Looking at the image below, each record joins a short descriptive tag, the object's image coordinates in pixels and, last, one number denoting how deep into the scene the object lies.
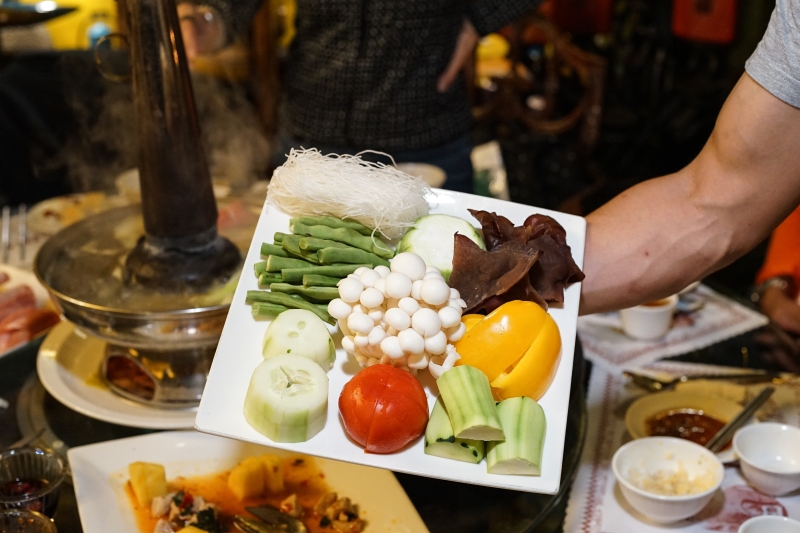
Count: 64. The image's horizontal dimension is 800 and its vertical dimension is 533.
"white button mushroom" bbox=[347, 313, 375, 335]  1.34
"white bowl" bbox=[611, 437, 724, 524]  1.67
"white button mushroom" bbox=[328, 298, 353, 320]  1.38
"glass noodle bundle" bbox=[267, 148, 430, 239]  1.56
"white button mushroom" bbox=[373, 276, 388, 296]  1.36
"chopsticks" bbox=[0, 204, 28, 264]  3.20
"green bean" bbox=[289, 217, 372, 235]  1.59
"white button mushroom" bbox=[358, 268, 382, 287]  1.38
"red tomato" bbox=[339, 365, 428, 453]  1.28
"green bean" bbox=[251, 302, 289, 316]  1.48
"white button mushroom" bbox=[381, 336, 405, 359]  1.33
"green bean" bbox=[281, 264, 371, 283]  1.52
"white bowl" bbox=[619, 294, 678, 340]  2.46
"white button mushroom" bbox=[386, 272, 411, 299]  1.35
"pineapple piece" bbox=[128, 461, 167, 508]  1.68
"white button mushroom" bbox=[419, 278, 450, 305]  1.34
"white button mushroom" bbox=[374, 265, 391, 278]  1.43
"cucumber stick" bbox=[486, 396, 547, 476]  1.28
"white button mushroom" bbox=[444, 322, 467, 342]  1.40
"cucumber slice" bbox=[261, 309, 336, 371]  1.40
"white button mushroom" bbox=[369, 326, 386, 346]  1.34
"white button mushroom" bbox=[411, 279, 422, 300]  1.36
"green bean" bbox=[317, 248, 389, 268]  1.53
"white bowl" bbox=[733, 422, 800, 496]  1.81
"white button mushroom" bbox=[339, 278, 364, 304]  1.36
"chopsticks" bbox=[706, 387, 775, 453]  1.91
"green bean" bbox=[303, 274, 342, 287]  1.51
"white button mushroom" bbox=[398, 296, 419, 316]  1.34
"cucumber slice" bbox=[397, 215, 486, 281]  1.55
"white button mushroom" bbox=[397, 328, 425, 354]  1.32
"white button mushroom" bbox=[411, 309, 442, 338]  1.32
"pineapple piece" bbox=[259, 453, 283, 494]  1.75
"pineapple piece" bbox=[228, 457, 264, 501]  1.72
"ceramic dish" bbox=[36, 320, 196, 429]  1.92
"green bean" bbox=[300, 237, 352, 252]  1.53
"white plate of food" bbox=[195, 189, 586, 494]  1.29
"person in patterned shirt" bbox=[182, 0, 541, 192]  3.20
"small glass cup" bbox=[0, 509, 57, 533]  1.51
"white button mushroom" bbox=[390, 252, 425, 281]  1.38
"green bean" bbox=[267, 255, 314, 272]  1.52
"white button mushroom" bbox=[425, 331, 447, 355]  1.34
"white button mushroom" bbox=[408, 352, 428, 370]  1.37
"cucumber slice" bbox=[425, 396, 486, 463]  1.31
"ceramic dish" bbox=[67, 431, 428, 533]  1.62
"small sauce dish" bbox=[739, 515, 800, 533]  1.57
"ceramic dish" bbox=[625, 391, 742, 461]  2.05
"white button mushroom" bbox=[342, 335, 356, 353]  1.39
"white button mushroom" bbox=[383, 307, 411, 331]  1.32
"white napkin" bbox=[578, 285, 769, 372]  2.44
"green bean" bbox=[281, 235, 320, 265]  1.54
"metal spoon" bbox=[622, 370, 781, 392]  2.21
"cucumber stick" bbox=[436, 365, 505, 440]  1.28
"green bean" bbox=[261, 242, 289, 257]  1.56
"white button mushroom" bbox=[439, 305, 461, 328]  1.35
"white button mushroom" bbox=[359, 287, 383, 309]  1.35
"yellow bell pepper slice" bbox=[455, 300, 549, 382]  1.38
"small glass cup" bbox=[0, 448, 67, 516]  1.64
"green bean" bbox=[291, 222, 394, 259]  1.57
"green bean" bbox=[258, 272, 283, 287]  1.52
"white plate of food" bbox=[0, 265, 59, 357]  2.38
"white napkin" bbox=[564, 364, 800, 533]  1.71
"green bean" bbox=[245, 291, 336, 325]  1.48
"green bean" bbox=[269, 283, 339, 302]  1.50
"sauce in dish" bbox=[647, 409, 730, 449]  2.02
